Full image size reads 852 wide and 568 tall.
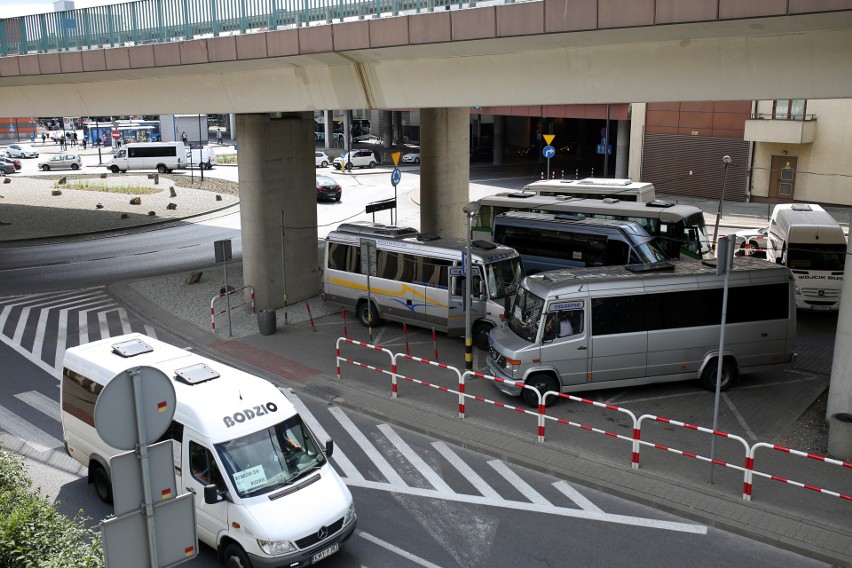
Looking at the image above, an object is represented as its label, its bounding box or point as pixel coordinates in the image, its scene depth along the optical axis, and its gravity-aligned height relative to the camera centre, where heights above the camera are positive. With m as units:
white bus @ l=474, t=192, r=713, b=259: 23.48 -3.04
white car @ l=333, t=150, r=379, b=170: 62.50 -3.55
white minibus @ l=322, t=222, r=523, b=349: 18.30 -3.88
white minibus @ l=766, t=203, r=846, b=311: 21.16 -3.87
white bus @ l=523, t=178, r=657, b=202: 28.50 -2.71
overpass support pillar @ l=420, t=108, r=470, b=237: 28.14 -1.89
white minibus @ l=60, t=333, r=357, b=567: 9.04 -4.19
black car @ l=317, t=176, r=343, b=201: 45.44 -4.26
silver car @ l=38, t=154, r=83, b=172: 64.62 -3.81
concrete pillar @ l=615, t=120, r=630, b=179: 49.44 -2.26
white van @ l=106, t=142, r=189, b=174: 59.09 -3.08
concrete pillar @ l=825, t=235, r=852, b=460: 12.09 -4.27
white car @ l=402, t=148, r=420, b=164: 68.62 -3.74
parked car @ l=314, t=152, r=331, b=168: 64.32 -3.65
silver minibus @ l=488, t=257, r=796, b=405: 14.61 -3.93
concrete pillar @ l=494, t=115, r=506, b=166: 66.97 -2.26
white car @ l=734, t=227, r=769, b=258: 26.81 -4.50
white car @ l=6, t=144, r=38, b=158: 76.44 -3.48
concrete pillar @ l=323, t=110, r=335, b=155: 78.62 -1.38
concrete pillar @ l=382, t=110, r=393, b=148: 79.50 -1.47
